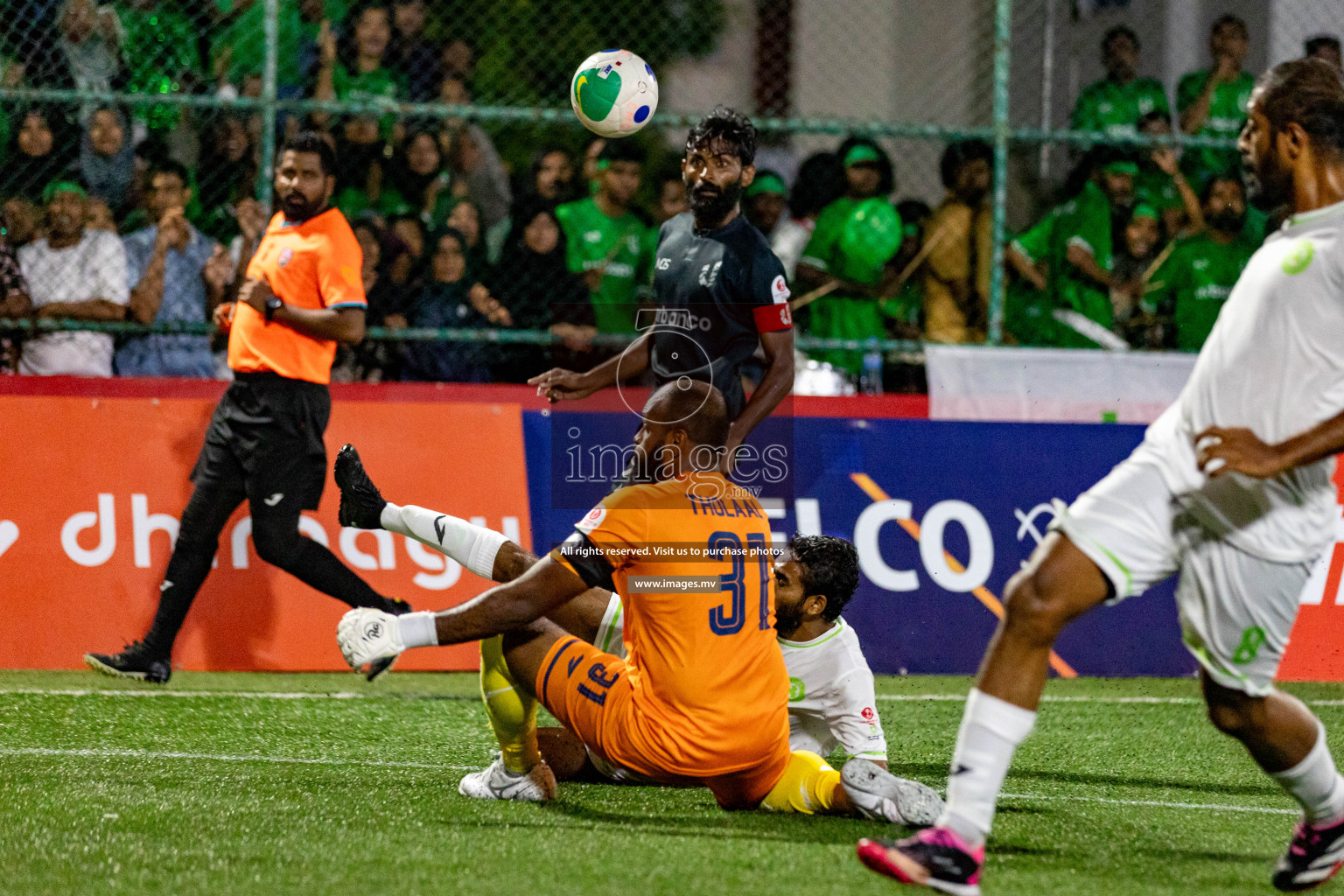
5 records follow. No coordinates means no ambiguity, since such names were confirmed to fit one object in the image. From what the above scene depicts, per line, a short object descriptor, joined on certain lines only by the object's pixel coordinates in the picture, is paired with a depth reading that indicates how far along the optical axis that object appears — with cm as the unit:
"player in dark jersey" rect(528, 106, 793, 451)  1225
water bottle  1802
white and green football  1329
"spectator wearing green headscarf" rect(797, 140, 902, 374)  1855
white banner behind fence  1730
